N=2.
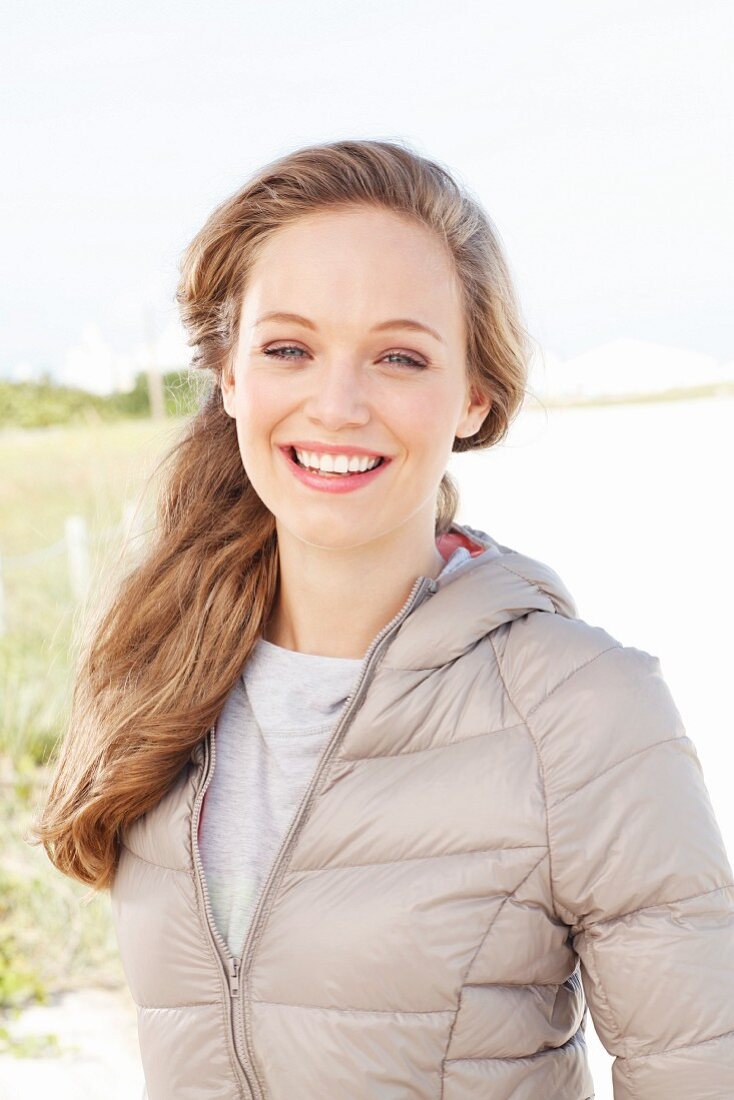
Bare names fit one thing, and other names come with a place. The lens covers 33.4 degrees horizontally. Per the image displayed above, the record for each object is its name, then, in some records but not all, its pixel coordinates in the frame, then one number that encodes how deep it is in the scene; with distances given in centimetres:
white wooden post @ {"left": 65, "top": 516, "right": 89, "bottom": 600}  582
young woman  130
